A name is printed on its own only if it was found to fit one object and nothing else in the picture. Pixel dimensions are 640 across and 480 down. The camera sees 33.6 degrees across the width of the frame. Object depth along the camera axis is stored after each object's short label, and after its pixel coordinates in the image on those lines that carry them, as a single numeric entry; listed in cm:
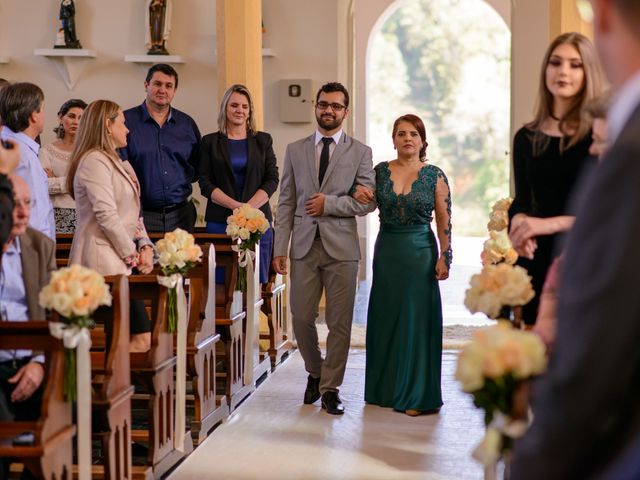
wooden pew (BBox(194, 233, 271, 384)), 689
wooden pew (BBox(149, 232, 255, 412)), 671
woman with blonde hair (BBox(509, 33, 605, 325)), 411
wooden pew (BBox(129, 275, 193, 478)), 499
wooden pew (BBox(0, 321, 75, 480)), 358
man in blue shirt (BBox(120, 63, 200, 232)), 776
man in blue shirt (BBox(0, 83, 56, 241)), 526
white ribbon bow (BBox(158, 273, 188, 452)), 537
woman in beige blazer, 543
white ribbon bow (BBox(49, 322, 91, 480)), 372
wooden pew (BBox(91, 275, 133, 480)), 432
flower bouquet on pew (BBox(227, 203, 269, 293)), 710
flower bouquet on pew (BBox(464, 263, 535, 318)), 358
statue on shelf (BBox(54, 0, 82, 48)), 1098
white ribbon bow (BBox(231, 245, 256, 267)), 711
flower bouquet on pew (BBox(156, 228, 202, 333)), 523
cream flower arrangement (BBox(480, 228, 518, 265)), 525
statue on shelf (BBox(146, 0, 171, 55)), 1095
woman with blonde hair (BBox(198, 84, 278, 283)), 784
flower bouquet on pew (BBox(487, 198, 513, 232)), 671
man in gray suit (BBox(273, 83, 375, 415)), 651
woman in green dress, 648
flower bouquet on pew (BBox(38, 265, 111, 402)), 370
